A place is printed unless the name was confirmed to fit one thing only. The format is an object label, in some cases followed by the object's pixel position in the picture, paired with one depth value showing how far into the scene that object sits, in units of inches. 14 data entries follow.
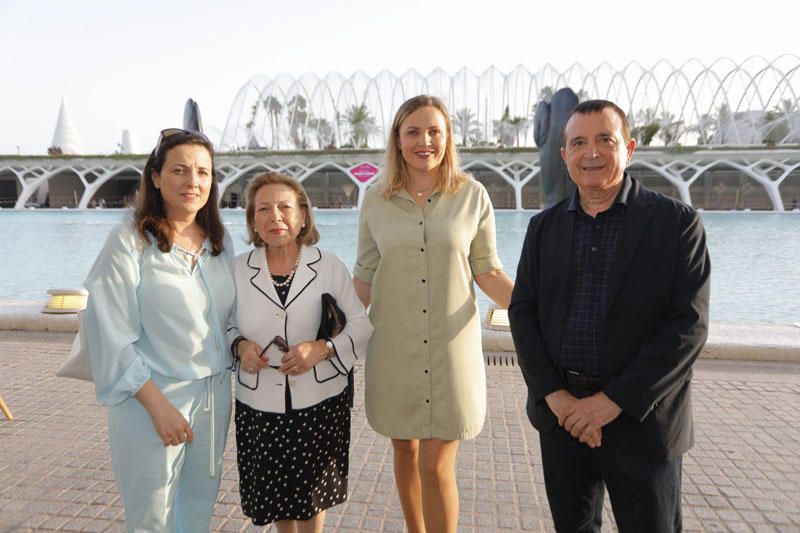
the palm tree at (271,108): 2390.5
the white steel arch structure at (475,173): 1416.1
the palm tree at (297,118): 2325.3
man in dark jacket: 61.7
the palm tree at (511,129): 2218.3
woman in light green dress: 83.9
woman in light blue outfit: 66.2
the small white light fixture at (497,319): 224.2
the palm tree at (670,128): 2107.5
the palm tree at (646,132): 1603.6
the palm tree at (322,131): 2325.3
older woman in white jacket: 76.5
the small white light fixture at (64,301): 247.6
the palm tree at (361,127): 2129.7
